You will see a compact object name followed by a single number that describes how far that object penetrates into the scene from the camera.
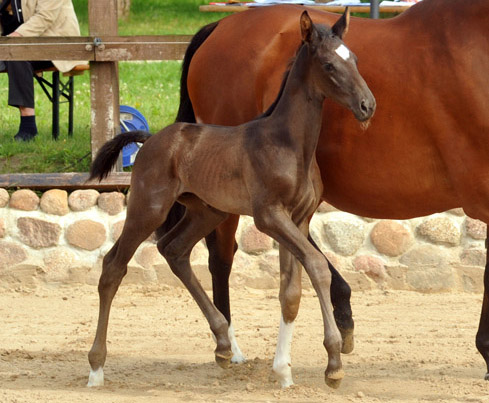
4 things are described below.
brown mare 8.48
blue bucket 14.41
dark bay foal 7.87
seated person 15.13
